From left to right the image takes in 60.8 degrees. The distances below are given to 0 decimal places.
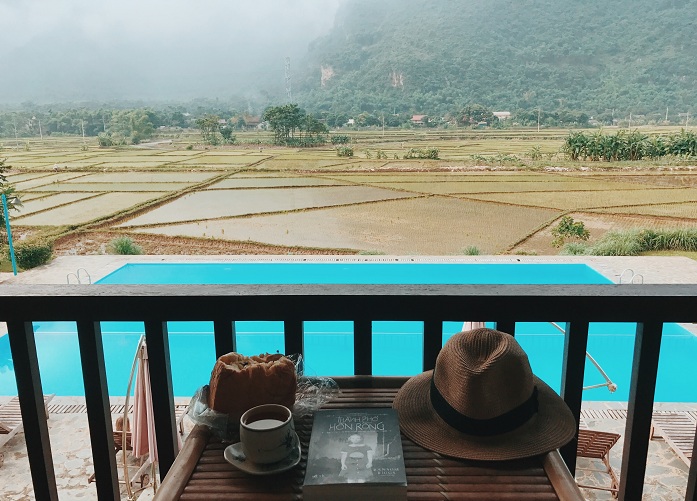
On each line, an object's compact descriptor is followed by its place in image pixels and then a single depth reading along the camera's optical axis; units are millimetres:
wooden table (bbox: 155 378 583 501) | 597
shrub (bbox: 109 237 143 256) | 11250
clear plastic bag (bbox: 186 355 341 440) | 683
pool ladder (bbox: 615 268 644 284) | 8000
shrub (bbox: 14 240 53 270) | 10297
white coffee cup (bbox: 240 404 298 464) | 605
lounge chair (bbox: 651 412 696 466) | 3027
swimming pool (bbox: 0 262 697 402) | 5723
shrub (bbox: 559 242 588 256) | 10680
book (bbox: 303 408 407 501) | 556
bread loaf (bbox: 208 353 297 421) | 663
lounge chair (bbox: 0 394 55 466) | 3346
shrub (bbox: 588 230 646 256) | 10500
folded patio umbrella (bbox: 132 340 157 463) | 2422
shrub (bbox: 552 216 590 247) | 10945
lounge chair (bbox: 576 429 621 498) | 3014
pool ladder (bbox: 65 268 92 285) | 8930
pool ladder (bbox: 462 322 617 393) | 3288
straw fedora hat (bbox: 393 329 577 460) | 657
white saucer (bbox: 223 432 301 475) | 610
